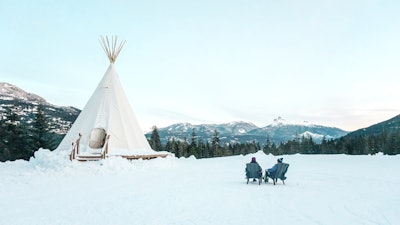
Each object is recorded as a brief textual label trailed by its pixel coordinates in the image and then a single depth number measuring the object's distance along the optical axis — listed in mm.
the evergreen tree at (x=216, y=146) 66062
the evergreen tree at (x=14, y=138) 29922
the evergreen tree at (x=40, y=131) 29781
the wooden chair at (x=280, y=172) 11305
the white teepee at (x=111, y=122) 18359
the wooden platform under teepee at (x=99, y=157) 15758
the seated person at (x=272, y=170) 11383
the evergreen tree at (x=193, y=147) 60844
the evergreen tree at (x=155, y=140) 55906
